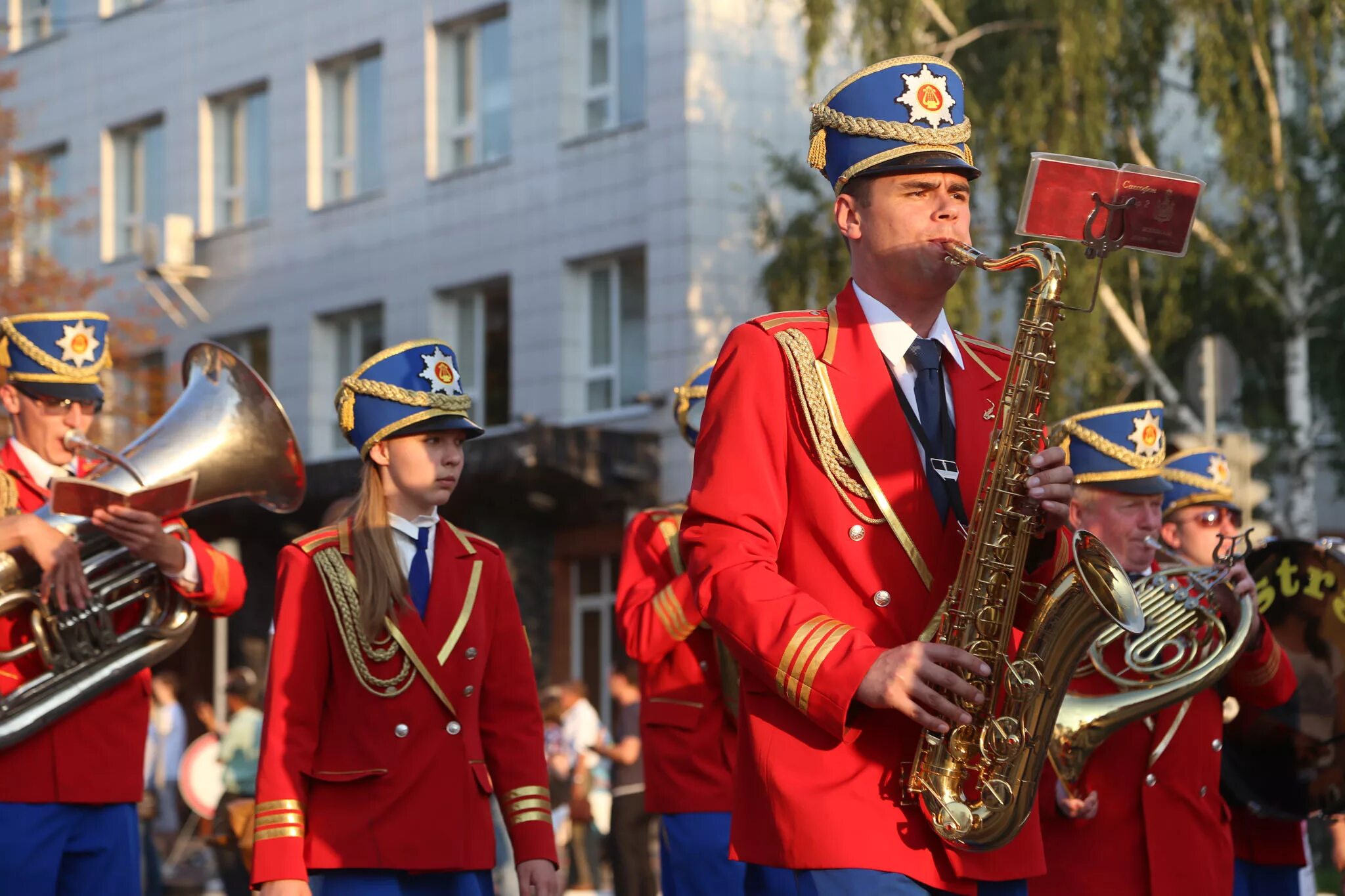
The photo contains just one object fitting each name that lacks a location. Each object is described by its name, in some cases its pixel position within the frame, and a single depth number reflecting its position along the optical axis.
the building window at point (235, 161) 30.33
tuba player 6.40
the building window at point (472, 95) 26.44
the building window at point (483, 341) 26.38
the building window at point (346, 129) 28.31
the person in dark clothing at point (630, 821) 13.14
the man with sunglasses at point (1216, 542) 7.14
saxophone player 3.78
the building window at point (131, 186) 32.34
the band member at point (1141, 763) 5.98
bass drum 6.86
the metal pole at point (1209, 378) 14.40
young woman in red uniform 5.48
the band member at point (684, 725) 7.37
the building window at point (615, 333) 24.84
